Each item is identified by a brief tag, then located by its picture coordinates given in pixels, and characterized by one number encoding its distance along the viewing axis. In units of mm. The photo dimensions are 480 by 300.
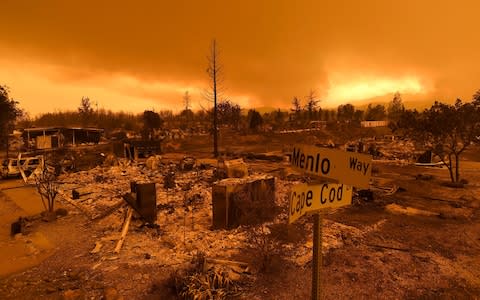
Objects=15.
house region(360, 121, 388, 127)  58831
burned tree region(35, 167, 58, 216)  9894
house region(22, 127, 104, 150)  35784
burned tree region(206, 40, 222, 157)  26564
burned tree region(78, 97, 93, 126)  69331
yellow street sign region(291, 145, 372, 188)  2496
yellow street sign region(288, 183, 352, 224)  2346
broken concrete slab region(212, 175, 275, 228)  8312
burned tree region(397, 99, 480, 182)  13438
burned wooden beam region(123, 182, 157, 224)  8859
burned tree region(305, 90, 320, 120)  68394
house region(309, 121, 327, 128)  53331
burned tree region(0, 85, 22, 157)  25219
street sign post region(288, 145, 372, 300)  2398
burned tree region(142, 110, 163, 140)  44875
